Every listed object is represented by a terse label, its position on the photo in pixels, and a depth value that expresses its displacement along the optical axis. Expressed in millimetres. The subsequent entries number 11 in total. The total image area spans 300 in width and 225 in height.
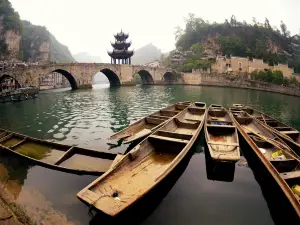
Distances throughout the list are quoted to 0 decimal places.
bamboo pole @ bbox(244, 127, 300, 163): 7169
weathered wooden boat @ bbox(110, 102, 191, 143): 9328
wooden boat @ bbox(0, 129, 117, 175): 7176
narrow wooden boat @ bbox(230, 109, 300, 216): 5305
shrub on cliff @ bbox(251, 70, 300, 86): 42684
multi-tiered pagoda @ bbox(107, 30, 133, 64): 56188
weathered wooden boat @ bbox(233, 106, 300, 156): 9008
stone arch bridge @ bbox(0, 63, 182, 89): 33812
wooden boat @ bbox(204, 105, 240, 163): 7273
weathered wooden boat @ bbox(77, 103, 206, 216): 4363
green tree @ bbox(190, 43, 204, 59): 71819
